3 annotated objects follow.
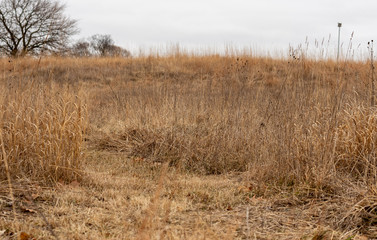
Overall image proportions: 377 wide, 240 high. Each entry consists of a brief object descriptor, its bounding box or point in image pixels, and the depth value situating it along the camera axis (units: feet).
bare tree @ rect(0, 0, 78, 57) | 76.54
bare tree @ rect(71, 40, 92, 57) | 73.51
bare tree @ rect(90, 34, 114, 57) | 117.62
